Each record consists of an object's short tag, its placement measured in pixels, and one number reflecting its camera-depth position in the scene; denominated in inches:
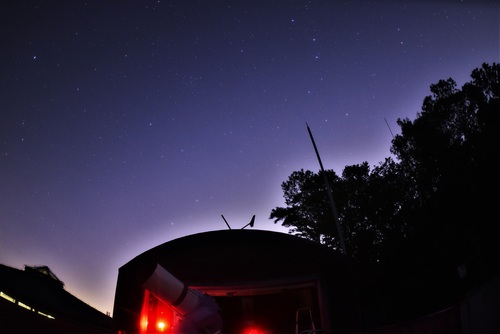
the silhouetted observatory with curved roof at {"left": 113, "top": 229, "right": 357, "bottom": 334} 383.2
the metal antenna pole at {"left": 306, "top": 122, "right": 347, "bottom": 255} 576.6
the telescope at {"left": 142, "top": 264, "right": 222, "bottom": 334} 194.2
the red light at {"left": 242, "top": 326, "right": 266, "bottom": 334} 530.3
